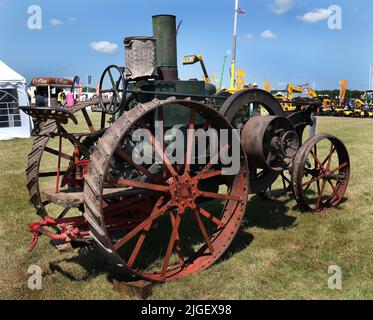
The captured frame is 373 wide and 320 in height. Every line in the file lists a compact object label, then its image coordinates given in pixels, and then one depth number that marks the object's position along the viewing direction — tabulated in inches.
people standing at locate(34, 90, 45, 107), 659.4
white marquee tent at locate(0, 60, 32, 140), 585.6
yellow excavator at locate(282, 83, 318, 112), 1041.8
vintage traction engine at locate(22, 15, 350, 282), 132.7
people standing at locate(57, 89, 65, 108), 879.7
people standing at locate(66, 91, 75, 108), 901.8
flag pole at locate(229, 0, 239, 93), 944.9
